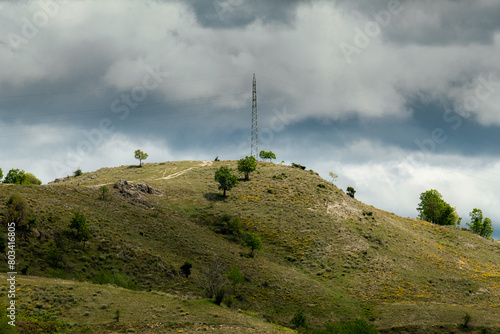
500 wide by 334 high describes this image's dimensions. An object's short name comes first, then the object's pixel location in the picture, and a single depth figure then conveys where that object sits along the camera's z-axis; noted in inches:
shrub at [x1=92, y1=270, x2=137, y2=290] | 2160.4
